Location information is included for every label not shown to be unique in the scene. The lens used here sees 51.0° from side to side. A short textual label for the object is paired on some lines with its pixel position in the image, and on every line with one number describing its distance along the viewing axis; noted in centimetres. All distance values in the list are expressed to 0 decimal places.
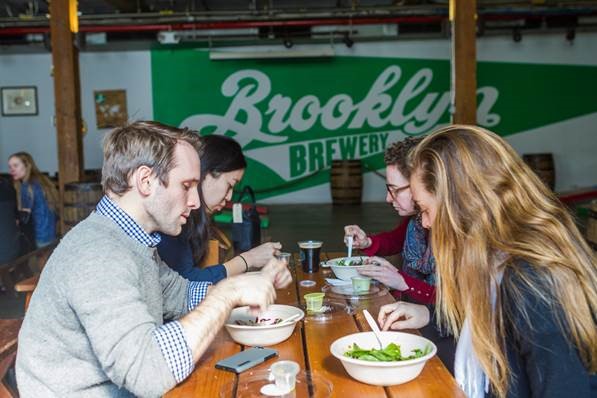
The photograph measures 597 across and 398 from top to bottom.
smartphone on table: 150
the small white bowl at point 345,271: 240
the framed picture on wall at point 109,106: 1077
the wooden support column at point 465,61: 590
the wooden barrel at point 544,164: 976
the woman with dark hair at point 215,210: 243
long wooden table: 136
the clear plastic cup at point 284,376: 134
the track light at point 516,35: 1042
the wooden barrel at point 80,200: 516
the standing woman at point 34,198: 594
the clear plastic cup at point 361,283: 223
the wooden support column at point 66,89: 588
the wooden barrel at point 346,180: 1017
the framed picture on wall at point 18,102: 1074
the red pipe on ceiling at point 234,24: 928
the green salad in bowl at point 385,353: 144
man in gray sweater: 129
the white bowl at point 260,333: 166
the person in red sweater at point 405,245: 224
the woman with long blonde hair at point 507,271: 128
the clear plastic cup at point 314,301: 200
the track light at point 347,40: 1042
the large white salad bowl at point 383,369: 134
